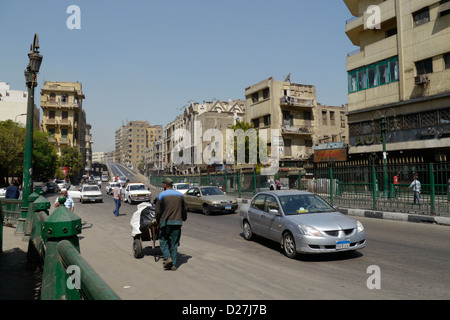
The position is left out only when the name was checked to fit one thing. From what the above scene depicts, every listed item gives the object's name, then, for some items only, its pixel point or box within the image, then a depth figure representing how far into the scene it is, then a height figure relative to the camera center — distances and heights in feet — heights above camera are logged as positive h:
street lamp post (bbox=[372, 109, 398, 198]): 49.40 -2.37
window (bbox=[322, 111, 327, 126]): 171.53 +27.11
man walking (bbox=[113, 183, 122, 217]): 55.67 -4.22
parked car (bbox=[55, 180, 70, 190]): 157.19 -4.79
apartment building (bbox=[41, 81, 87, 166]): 253.44 +50.05
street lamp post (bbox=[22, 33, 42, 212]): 36.52 +7.68
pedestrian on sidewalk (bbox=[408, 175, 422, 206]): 44.74 -2.82
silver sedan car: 23.07 -4.31
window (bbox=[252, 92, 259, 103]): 160.86 +36.62
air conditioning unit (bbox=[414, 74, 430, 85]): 83.46 +22.79
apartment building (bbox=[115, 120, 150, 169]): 610.24 +59.72
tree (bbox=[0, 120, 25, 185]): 109.29 +8.55
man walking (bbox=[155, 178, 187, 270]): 21.45 -3.27
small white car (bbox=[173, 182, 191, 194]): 90.26 -4.19
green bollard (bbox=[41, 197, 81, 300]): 9.57 -2.23
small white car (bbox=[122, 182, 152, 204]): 80.07 -5.27
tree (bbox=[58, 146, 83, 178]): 229.25 +10.66
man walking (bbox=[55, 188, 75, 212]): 39.99 -3.67
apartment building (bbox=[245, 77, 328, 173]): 149.18 +26.48
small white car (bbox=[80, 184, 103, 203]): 86.43 -5.74
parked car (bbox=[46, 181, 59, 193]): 148.05 -6.22
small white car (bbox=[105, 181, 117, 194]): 134.10 -6.40
